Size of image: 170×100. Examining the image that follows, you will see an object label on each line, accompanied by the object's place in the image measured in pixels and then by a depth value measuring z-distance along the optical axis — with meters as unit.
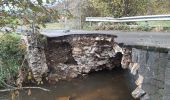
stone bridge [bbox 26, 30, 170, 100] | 4.25
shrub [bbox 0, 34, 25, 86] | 5.53
